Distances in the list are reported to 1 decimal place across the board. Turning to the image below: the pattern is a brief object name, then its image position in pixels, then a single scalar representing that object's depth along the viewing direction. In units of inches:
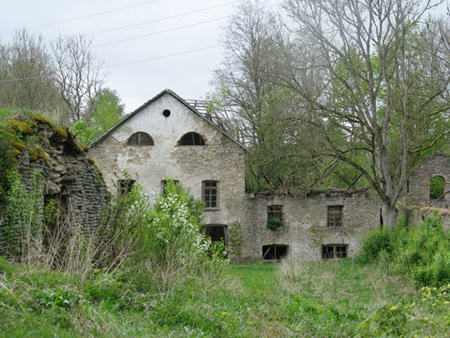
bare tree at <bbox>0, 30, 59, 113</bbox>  1211.6
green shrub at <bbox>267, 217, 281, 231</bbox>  991.0
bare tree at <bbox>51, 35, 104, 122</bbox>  1466.5
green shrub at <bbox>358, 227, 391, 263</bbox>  764.6
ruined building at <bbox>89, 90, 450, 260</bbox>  983.0
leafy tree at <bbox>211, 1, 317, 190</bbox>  884.0
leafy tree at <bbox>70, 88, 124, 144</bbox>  1454.2
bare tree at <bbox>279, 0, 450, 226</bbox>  732.7
